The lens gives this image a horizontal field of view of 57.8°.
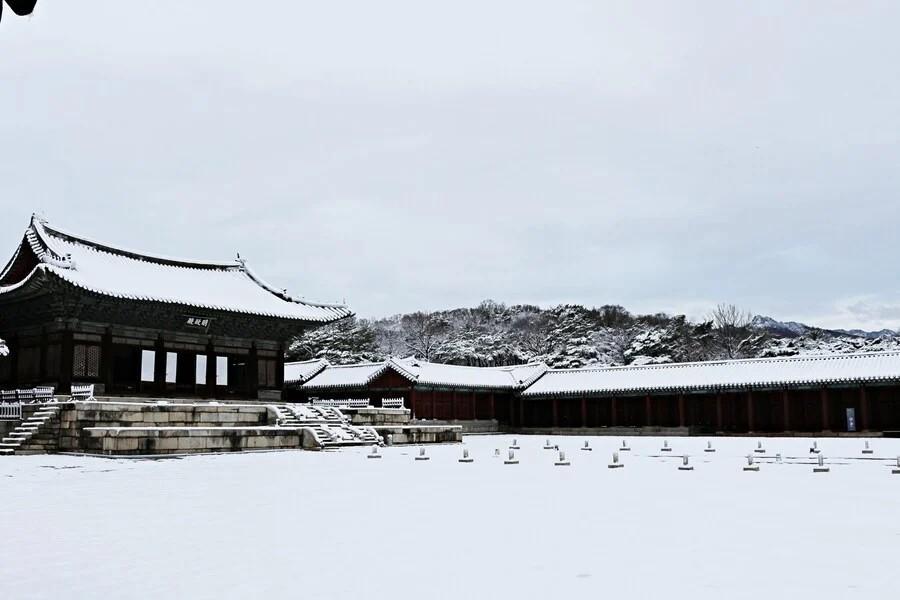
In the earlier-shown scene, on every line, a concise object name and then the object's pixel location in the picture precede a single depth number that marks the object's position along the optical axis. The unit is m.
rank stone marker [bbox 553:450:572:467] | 22.03
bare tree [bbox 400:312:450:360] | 101.56
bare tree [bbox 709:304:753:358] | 79.69
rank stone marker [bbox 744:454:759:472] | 19.50
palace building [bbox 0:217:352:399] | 31.50
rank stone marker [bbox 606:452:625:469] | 21.18
